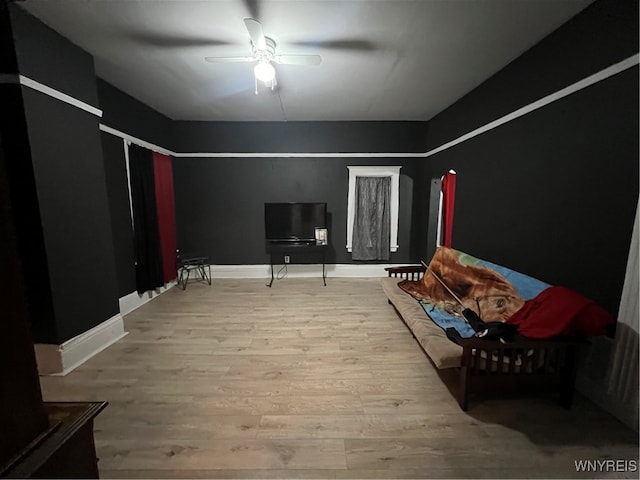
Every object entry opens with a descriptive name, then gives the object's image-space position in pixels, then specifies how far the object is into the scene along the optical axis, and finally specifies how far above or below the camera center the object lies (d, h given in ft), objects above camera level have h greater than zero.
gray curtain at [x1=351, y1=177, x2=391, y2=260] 15.38 -0.73
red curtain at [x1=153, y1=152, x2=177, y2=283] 12.93 -0.29
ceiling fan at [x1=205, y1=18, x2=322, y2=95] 7.09 +3.99
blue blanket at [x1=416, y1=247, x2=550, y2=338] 7.07 -2.35
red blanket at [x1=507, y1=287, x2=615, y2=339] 5.27 -2.22
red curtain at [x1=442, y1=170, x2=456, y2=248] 12.14 +0.29
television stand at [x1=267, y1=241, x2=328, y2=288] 14.79 -2.61
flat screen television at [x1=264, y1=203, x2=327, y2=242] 14.83 -0.81
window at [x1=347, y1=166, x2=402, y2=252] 15.25 +1.04
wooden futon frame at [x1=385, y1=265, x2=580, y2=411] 5.73 -3.58
